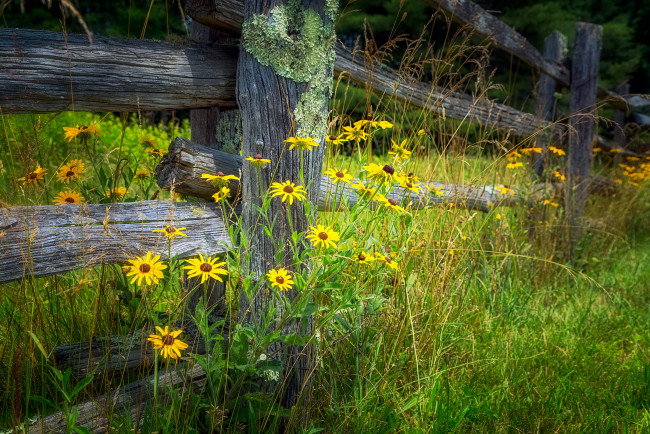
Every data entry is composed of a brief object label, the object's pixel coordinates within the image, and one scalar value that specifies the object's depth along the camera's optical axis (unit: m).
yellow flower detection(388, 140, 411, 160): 2.10
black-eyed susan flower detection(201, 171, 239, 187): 1.66
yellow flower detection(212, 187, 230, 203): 1.64
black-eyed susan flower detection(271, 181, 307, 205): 1.58
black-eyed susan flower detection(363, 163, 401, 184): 1.70
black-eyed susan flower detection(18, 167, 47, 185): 1.71
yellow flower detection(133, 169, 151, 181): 2.12
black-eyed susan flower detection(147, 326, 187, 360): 1.32
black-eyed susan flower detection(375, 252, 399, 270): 1.69
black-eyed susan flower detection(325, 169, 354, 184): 1.77
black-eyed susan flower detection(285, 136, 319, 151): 1.64
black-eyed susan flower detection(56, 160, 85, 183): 1.83
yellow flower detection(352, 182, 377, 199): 1.75
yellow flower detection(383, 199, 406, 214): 1.71
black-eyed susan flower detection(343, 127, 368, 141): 2.06
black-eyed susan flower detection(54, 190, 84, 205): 1.77
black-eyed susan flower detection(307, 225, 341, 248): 1.51
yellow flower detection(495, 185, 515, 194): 3.14
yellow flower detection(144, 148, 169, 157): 2.12
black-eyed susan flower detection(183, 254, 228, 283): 1.43
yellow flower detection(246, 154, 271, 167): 1.63
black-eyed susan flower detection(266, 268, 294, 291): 1.47
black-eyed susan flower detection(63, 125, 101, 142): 1.90
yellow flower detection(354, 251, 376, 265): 1.63
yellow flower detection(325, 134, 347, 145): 1.92
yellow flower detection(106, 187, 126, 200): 1.92
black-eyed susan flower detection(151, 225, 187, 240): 1.47
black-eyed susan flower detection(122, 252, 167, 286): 1.37
